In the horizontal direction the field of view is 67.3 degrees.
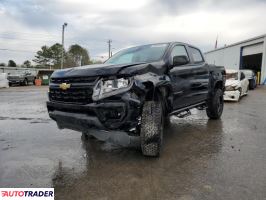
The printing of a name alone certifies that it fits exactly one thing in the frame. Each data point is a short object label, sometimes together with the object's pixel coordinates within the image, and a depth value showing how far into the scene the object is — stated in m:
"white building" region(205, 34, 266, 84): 19.72
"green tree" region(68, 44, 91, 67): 55.79
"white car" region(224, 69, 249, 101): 8.89
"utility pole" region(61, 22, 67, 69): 31.22
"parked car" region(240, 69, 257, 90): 16.12
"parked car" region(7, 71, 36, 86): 21.08
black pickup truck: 2.73
